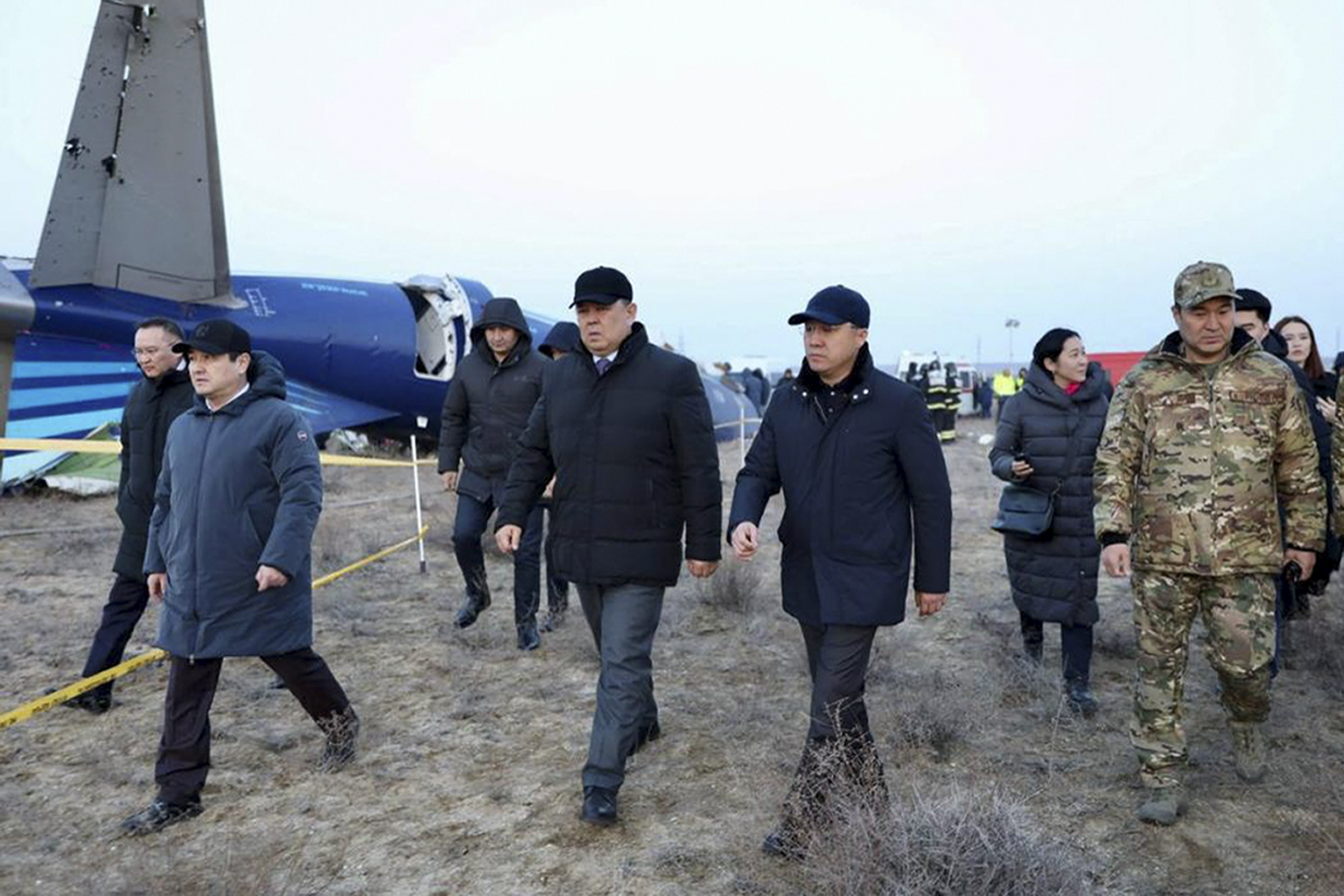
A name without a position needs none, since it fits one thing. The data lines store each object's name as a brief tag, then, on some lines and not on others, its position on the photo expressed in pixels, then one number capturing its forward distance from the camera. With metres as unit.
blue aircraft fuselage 13.02
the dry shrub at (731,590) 7.55
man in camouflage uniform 3.85
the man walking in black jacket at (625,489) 4.00
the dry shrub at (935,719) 4.64
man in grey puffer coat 3.96
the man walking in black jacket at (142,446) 4.94
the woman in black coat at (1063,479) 5.18
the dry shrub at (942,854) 2.95
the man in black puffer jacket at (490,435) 6.44
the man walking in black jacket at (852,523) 3.57
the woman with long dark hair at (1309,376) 5.73
